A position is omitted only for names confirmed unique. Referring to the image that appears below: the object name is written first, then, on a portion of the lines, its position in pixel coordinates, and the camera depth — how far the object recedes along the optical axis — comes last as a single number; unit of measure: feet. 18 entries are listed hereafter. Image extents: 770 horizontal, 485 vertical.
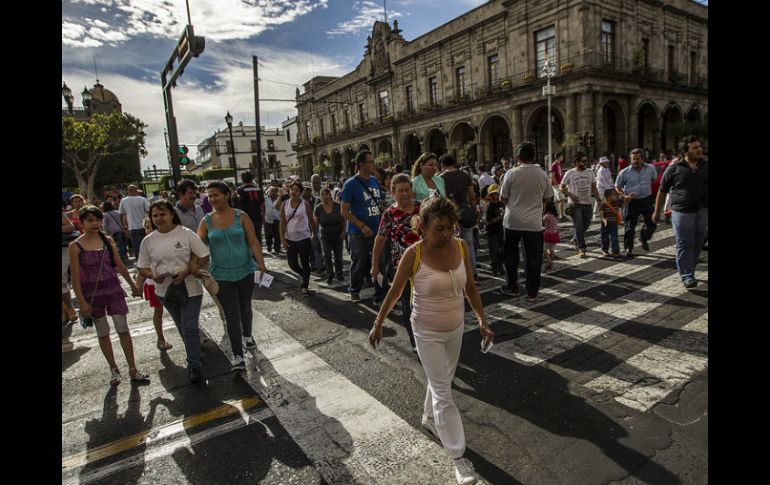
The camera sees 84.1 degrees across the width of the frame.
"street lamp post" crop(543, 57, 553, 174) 66.64
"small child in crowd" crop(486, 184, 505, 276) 24.23
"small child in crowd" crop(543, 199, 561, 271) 23.61
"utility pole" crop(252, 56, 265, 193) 68.59
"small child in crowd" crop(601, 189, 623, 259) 25.45
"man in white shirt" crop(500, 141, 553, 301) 18.80
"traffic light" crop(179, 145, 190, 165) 53.93
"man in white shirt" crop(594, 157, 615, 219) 30.12
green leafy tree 100.53
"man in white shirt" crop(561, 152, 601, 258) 26.18
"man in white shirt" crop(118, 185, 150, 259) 32.83
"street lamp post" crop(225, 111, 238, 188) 95.61
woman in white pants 8.96
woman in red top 14.64
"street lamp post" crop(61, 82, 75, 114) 82.60
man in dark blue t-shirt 20.03
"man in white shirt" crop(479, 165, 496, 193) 37.81
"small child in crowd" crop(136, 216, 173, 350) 14.34
